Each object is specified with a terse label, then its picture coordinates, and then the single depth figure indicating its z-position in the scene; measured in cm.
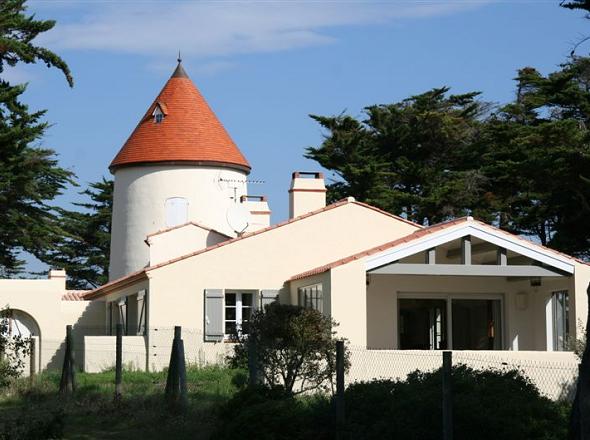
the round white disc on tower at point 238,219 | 3500
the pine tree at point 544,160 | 4128
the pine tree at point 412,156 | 4878
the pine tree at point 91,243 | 6250
